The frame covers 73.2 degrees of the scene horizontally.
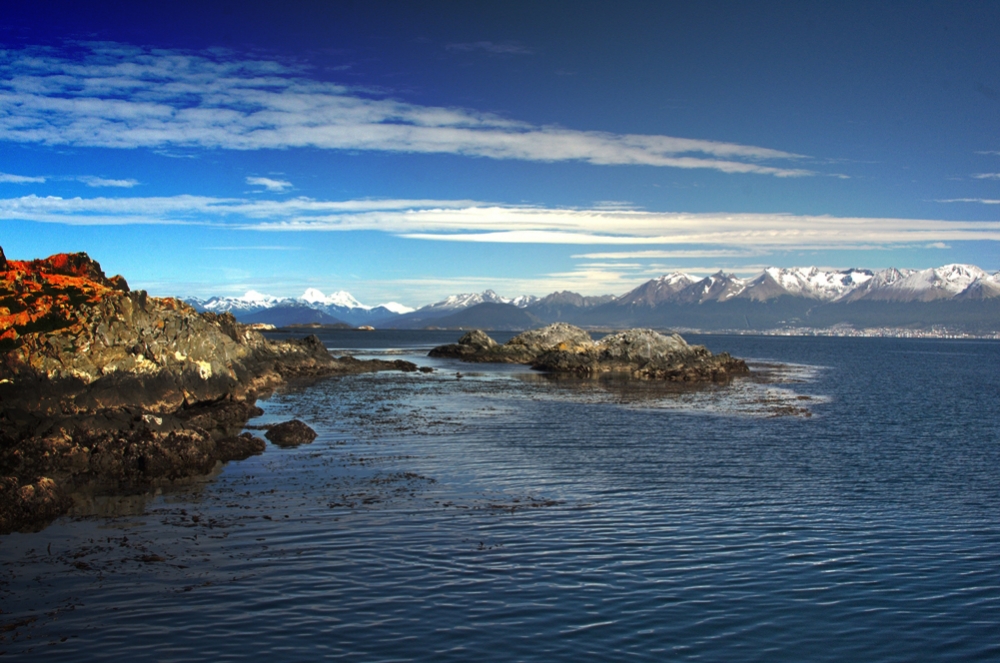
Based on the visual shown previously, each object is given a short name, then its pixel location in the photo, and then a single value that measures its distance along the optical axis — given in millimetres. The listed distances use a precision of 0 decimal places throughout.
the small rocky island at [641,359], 73769
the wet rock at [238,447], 26344
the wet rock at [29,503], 17031
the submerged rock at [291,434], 29984
